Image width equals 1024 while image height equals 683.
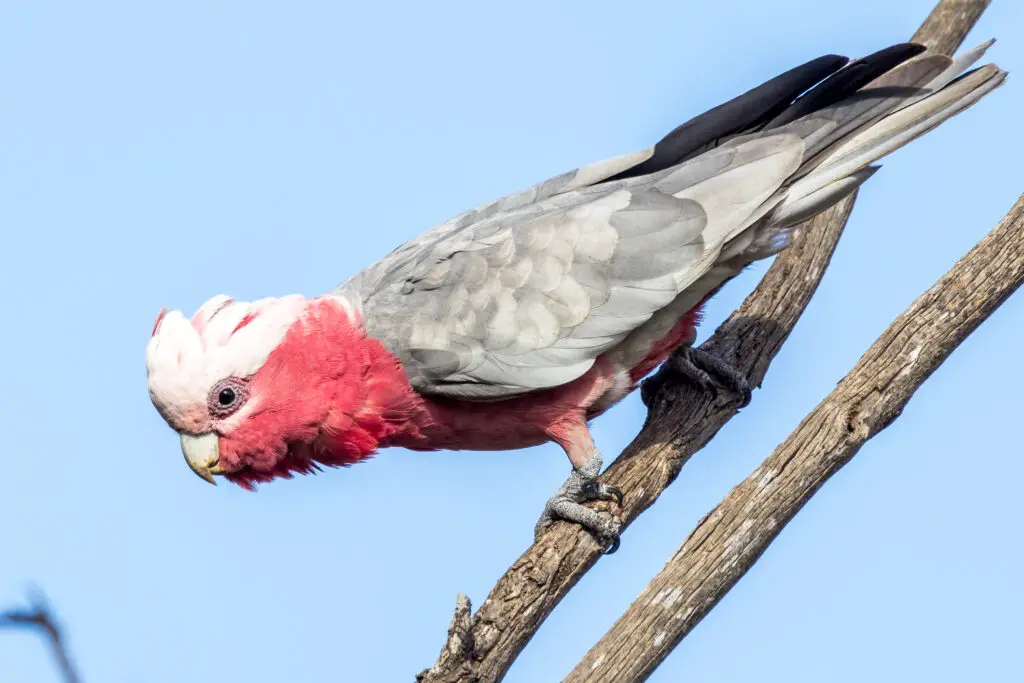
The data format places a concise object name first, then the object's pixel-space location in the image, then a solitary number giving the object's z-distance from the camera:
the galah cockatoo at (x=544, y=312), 10.31
